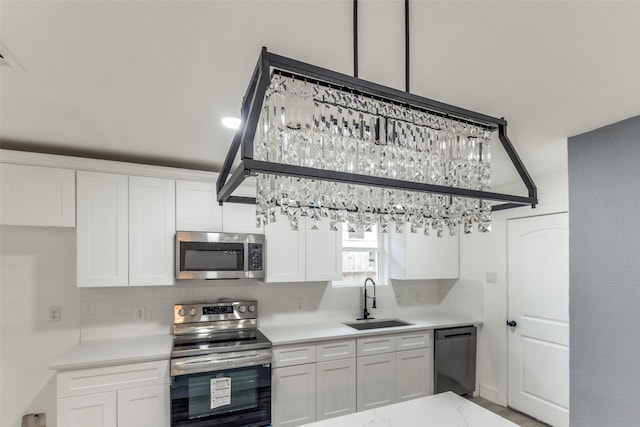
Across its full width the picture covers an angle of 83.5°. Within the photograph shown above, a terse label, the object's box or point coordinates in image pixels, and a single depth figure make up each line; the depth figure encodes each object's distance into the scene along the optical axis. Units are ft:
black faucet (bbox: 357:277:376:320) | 12.77
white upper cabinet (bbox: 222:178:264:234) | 10.21
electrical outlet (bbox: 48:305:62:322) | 9.20
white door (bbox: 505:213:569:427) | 10.58
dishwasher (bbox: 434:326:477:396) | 11.93
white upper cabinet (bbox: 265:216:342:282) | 10.68
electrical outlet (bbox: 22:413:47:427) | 8.90
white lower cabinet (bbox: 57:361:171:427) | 7.73
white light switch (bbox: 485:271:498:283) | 12.67
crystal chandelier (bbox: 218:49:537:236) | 3.07
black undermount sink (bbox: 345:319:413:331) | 12.21
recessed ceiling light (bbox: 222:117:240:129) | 6.74
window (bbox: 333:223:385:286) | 13.17
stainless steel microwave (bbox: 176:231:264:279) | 9.42
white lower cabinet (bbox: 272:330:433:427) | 9.72
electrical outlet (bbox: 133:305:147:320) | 10.02
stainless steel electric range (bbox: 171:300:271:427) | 8.43
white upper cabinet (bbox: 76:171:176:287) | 8.71
